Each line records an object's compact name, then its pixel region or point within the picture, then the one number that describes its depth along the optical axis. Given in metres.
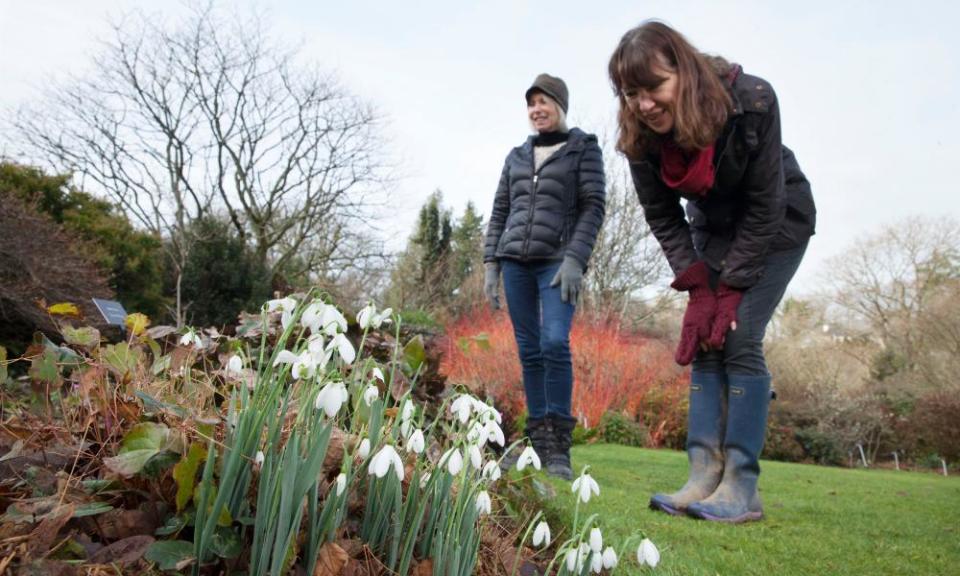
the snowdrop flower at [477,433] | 1.18
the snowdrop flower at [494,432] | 1.25
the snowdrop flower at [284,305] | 1.18
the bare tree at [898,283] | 20.86
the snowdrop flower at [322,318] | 1.05
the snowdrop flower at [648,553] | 1.11
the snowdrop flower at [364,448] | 1.06
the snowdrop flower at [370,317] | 1.20
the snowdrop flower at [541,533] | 1.22
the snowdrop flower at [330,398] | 0.92
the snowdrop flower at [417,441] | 1.14
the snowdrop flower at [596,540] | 1.09
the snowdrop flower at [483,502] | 1.16
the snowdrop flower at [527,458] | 1.34
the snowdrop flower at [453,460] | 1.06
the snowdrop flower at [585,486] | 1.21
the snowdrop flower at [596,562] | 1.13
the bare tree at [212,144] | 15.09
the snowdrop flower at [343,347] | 0.99
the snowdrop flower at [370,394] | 1.23
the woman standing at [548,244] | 3.36
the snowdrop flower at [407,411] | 1.24
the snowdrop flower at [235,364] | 1.28
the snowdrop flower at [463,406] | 1.23
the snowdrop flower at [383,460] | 0.97
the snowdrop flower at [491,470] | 1.25
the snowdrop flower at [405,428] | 1.20
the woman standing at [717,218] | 2.32
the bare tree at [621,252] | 19.23
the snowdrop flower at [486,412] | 1.28
